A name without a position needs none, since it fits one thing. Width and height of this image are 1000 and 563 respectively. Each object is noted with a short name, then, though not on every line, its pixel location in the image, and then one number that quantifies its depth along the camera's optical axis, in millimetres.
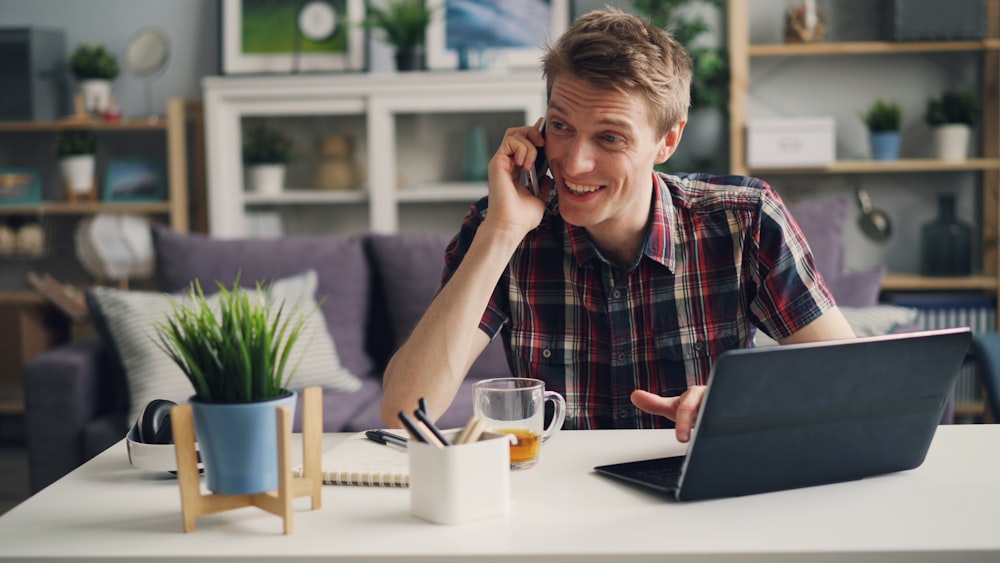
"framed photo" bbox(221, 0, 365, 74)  3832
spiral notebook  1074
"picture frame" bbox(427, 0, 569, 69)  3820
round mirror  3922
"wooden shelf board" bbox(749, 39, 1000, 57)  3521
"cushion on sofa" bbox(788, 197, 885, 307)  2656
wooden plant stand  921
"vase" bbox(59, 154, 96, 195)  3859
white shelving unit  3666
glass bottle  3588
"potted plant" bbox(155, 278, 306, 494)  928
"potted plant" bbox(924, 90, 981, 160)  3557
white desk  855
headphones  1139
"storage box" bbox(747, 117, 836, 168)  3516
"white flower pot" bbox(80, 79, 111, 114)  3871
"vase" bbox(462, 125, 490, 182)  3707
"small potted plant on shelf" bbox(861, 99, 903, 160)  3564
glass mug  1108
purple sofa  2539
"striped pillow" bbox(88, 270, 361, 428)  2527
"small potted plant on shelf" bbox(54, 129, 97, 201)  3848
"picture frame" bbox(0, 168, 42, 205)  3971
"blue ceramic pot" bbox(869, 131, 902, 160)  3582
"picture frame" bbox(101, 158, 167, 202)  3949
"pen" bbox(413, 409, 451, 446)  976
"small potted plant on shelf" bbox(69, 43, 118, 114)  3857
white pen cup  930
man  1429
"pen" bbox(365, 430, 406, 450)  1211
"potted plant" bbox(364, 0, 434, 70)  3674
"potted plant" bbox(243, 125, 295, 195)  3756
